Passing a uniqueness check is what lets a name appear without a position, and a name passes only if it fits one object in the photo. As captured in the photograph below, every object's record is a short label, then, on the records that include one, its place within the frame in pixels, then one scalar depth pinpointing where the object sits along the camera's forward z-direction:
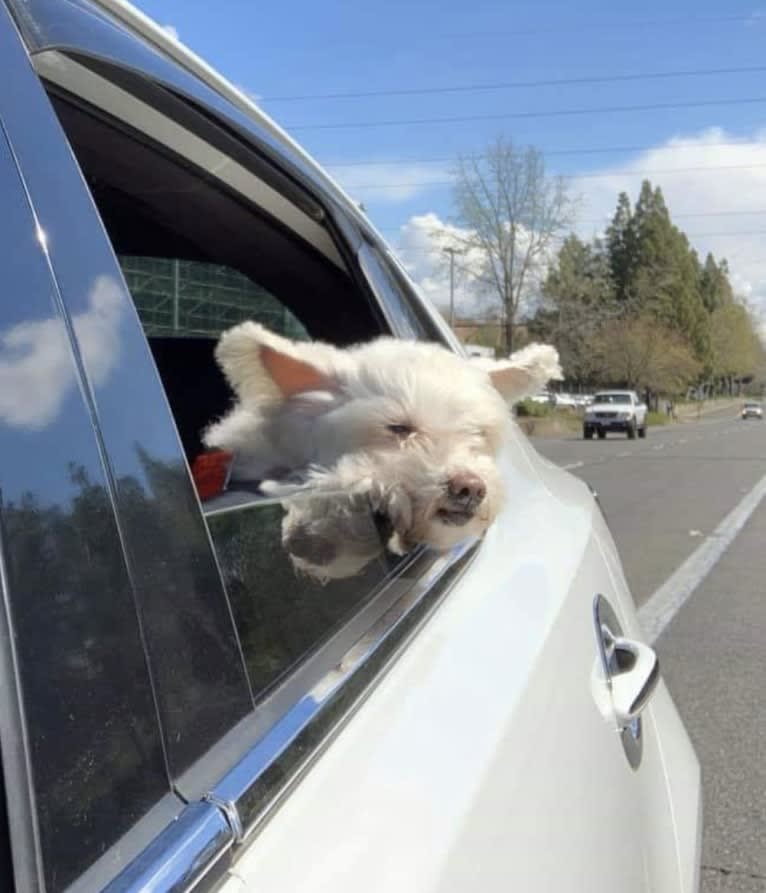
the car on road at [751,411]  79.44
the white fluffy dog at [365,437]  1.83
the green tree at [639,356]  70.75
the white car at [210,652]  0.87
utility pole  51.78
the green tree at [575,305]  57.78
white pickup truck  42.31
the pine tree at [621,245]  86.84
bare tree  50.00
